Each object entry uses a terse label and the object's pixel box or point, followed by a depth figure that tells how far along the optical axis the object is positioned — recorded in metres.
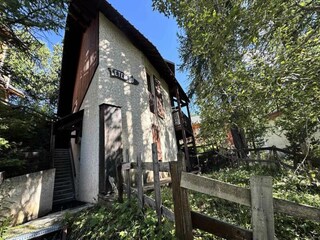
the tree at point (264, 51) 3.87
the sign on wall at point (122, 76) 8.36
